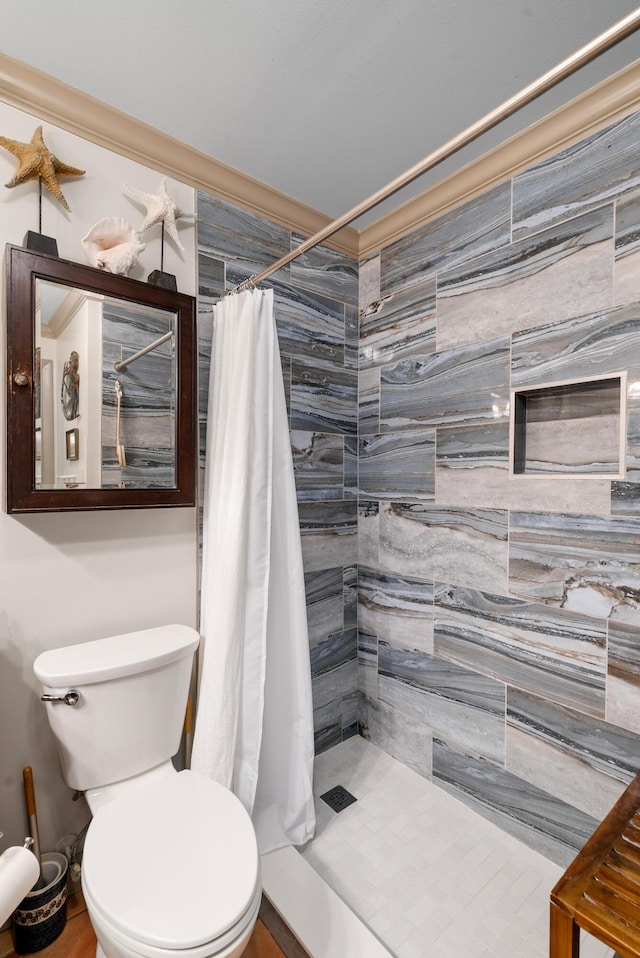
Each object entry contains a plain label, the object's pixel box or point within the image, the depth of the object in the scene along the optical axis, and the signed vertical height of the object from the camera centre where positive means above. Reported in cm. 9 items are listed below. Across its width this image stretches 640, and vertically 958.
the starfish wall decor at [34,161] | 135 +89
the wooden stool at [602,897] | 81 -78
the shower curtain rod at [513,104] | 77 +71
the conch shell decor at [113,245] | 149 +72
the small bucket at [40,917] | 131 -127
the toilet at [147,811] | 96 -90
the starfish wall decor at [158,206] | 158 +90
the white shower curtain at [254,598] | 155 -44
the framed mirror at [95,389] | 135 +25
